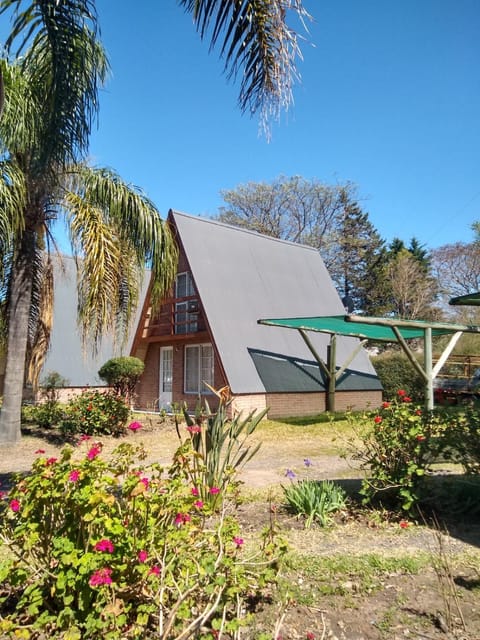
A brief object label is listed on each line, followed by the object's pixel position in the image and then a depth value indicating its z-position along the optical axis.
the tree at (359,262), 40.16
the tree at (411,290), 36.81
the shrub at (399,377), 19.52
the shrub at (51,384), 18.30
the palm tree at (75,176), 4.79
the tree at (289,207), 36.22
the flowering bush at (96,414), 11.51
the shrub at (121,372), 16.59
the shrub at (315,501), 4.73
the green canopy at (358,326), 11.36
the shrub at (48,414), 12.06
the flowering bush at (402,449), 4.54
